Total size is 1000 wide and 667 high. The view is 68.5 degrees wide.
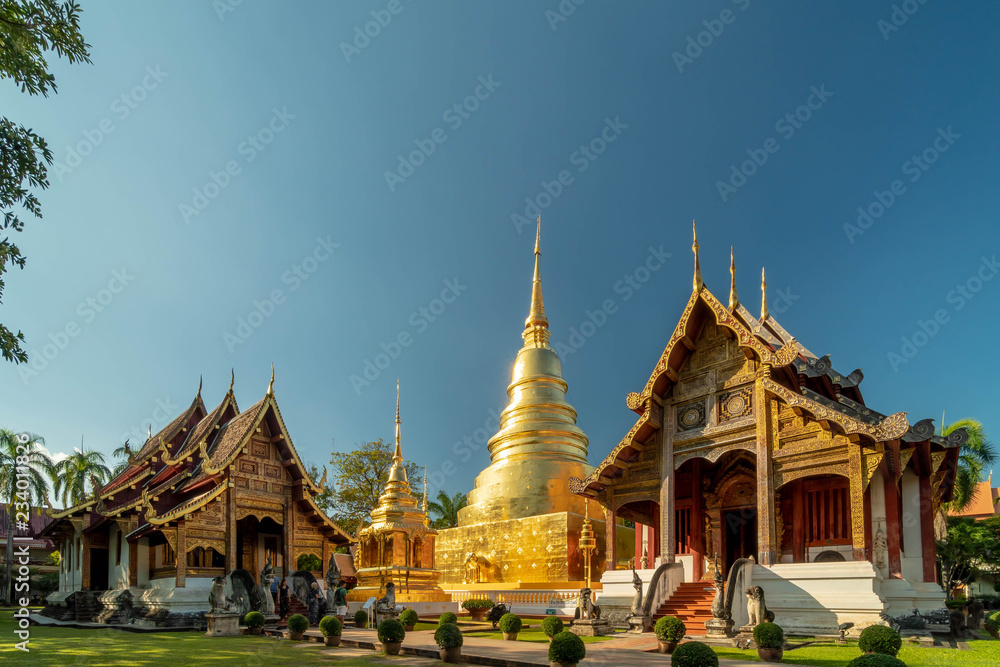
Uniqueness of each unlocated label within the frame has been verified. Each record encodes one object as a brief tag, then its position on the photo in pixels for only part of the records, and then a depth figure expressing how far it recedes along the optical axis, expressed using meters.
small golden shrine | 26.25
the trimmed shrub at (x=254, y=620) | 17.75
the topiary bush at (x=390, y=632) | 13.08
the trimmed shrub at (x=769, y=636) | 11.53
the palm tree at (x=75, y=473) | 44.03
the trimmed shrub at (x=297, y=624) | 16.36
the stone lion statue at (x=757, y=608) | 14.17
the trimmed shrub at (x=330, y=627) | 14.86
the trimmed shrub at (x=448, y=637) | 11.85
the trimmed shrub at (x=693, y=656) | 8.62
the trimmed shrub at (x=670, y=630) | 12.77
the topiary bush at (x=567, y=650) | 9.91
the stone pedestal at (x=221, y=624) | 17.56
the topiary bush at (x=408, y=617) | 17.04
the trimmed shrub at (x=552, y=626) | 14.28
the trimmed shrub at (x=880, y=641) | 10.15
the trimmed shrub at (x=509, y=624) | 15.38
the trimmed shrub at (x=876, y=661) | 6.76
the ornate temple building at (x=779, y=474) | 15.14
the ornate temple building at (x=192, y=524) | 20.36
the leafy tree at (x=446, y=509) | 48.22
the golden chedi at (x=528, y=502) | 27.80
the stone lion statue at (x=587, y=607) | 16.83
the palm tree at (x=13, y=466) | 36.38
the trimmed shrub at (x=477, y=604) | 24.69
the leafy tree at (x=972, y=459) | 33.78
